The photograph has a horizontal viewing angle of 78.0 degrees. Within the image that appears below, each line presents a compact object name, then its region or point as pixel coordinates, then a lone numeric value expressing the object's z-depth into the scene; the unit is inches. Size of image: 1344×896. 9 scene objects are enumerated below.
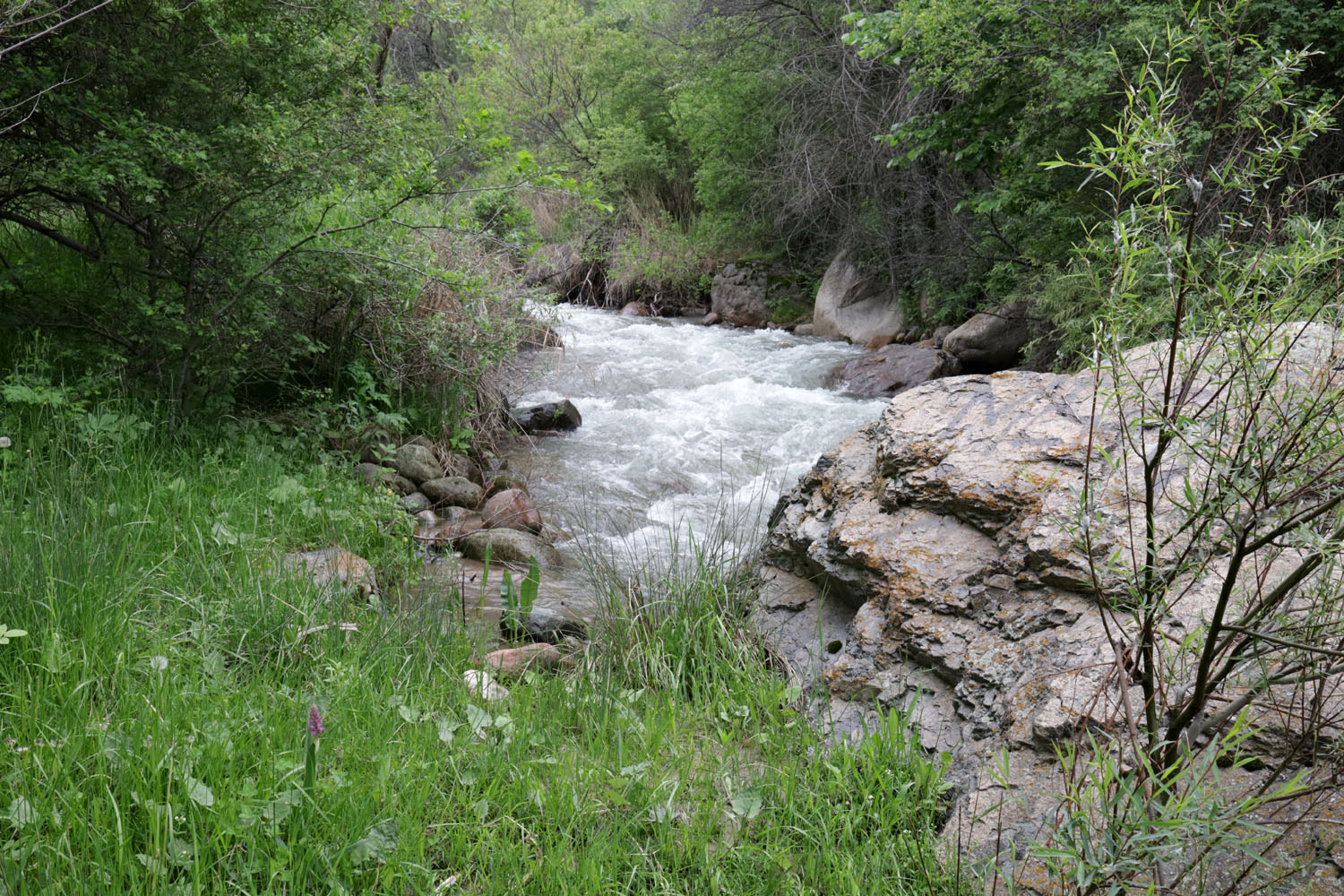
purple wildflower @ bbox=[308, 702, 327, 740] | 57.8
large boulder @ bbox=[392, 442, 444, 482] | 242.2
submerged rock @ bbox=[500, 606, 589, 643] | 146.4
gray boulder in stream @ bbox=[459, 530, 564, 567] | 207.0
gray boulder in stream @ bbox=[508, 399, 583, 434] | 321.4
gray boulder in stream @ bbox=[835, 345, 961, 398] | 408.8
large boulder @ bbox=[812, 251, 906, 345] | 511.8
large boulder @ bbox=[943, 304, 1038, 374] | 398.3
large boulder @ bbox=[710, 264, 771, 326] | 601.6
